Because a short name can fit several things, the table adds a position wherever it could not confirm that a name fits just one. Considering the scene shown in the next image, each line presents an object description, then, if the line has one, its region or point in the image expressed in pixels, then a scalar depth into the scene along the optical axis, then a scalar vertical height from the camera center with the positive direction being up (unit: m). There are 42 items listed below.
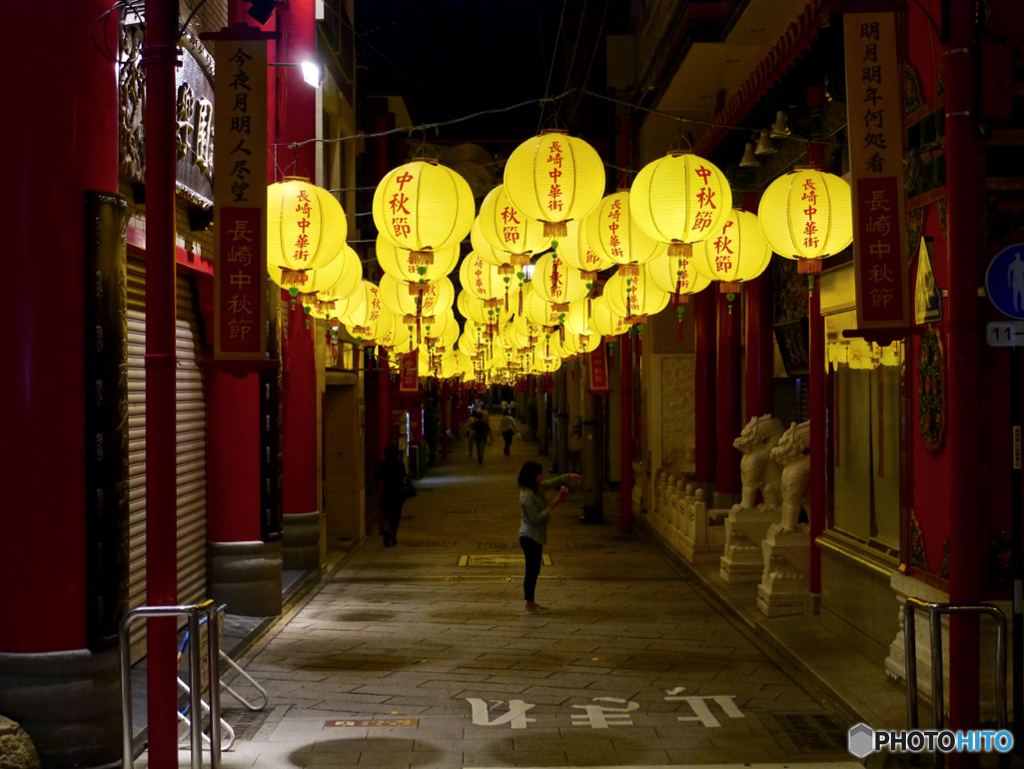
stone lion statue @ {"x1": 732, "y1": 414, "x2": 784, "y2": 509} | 13.19 -0.85
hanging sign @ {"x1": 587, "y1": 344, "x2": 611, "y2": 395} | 20.08 +0.68
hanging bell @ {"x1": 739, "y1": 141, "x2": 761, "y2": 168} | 12.40 +3.17
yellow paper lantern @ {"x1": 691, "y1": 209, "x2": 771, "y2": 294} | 9.95 +1.57
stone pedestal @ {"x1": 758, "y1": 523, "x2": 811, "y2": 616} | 11.27 -2.13
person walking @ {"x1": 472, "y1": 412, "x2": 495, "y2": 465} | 39.94 -1.34
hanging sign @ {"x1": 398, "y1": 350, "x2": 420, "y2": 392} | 22.34 +0.60
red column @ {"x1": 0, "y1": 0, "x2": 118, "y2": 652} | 6.21 +0.47
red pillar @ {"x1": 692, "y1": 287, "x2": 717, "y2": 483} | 18.02 +0.20
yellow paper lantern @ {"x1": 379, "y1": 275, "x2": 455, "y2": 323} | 13.92 +1.54
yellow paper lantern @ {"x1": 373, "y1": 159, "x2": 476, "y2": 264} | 8.57 +1.81
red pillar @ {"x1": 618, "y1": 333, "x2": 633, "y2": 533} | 20.17 -0.89
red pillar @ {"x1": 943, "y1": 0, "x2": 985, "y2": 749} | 5.83 +0.29
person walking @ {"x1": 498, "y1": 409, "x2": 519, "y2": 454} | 43.12 -1.27
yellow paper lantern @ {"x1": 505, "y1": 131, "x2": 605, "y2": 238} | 8.25 +1.97
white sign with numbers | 5.96 +0.39
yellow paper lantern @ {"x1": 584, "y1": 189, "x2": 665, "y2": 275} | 9.55 +1.68
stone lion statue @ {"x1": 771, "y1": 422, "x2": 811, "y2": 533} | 11.72 -0.88
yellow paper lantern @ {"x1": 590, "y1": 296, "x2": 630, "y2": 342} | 14.20 +1.25
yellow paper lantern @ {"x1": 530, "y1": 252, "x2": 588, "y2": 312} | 12.31 +1.53
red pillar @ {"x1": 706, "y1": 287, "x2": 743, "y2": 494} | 16.64 +0.20
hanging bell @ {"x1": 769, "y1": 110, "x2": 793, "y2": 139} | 11.41 +3.33
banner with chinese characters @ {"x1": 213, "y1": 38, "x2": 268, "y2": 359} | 6.73 +1.51
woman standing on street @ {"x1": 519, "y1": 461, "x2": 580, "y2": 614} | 12.02 -1.49
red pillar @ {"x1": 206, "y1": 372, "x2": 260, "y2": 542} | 11.38 -0.71
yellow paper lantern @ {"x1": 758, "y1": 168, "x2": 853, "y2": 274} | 8.34 +1.61
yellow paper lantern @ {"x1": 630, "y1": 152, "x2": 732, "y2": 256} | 8.30 +1.77
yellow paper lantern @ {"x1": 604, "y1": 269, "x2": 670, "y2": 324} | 12.07 +1.31
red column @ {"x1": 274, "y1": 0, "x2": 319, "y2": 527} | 13.96 +0.67
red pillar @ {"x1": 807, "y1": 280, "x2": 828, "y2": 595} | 10.91 -0.50
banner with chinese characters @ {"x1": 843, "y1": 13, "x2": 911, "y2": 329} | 6.36 +1.42
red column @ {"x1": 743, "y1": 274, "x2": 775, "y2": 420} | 14.80 +0.83
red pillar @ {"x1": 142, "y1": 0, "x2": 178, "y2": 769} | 5.37 +0.29
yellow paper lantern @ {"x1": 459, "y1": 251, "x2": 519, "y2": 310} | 13.14 +1.70
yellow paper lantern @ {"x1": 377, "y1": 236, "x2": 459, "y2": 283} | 9.84 +1.53
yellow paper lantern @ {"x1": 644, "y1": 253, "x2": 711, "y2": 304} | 9.94 +1.35
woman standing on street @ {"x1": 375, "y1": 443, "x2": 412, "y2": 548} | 18.30 -1.67
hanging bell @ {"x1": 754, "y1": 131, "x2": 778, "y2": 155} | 11.41 +3.04
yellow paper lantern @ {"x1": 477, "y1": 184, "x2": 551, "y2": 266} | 9.60 +1.75
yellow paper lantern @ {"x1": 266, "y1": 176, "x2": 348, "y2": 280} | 8.74 +1.67
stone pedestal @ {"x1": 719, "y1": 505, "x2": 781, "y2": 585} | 13.52 -2.06
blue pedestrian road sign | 5.88 +0.70
